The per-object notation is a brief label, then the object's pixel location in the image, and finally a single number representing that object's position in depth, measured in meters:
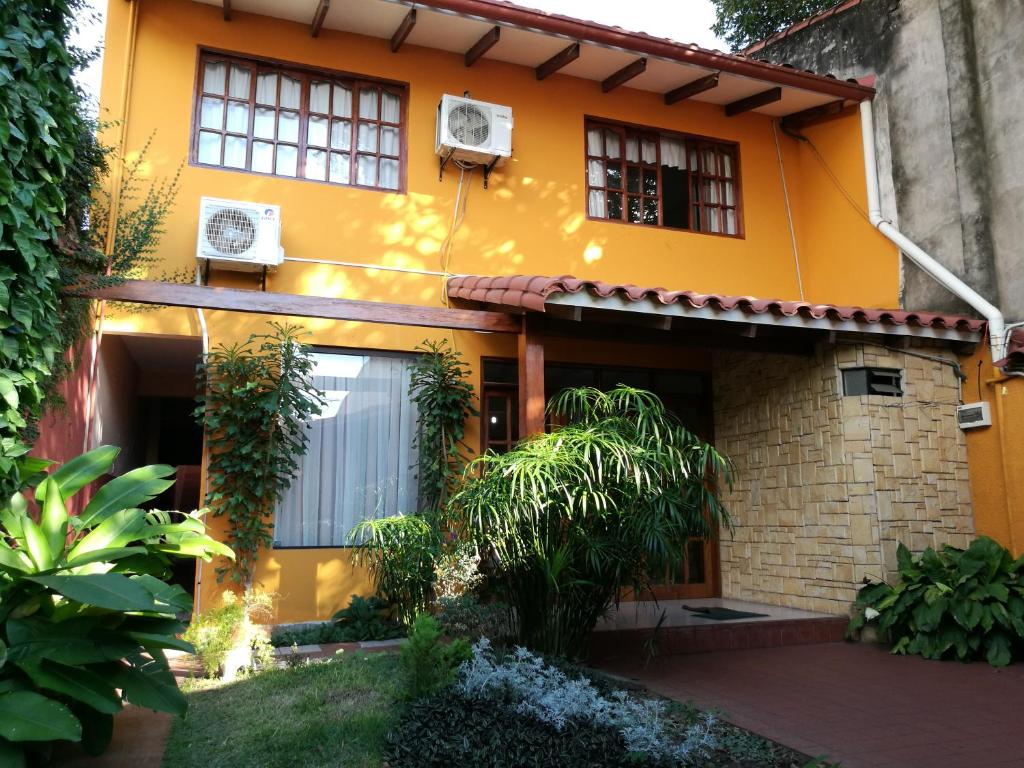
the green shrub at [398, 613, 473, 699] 4.41
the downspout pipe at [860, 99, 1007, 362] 7.52
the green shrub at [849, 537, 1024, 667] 6.32
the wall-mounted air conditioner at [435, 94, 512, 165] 7.99
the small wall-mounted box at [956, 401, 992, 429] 7.59
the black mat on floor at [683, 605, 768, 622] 7.35
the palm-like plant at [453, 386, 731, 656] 5.24
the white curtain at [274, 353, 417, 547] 7.35
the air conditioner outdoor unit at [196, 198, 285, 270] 6.89
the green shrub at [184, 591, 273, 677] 5.26
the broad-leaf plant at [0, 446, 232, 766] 3.11
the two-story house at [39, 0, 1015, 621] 7.15
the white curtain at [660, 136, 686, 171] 9.46
